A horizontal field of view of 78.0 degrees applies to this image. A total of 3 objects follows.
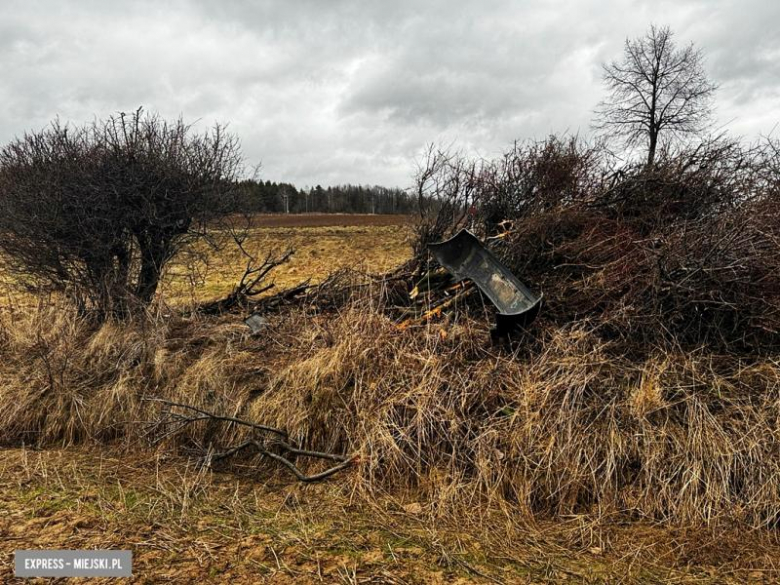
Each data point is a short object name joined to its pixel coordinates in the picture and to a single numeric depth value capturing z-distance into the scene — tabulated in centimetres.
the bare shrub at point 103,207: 530
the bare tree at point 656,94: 1812
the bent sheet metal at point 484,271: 447
